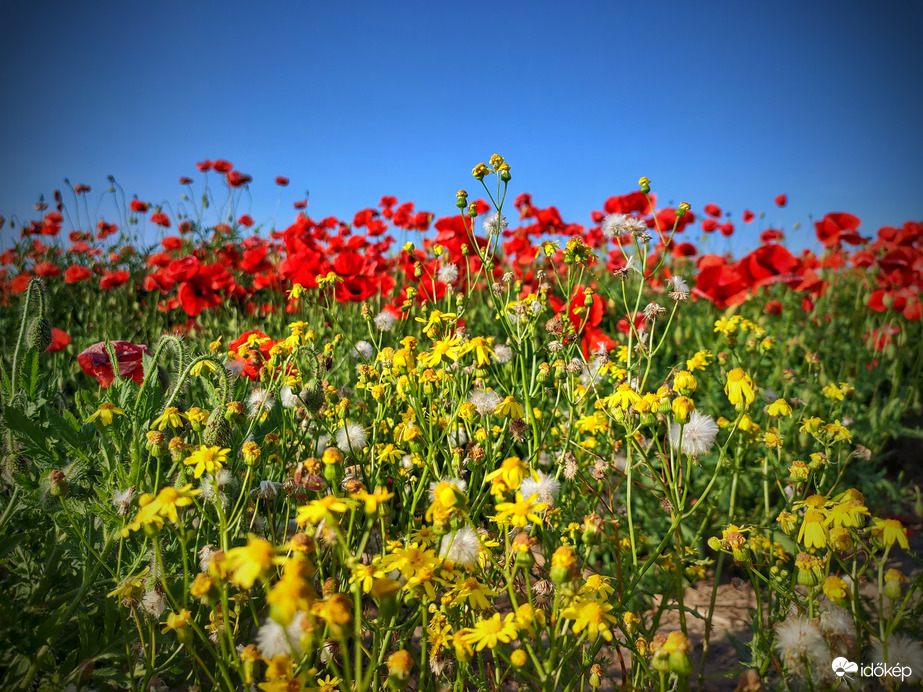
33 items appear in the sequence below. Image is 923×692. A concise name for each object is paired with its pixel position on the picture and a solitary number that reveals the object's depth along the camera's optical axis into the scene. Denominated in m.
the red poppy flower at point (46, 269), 1.29
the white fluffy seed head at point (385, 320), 0.76
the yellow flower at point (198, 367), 0.55
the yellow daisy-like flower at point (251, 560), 0.29
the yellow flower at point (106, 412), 0.49
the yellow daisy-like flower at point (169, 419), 0.52
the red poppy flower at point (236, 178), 1.59
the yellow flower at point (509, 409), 0.57
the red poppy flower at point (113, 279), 1.19
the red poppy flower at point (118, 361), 0.63
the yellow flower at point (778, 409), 0.57
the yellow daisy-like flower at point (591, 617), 0.38
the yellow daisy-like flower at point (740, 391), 0.51
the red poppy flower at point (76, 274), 1.23
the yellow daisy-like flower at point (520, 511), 0.39
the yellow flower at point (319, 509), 0.35
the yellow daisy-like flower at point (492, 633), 0.38
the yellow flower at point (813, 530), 0.45
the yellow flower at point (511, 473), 0.44
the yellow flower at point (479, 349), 0.58
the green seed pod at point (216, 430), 0.53
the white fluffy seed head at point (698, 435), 0.53
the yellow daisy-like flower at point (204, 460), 0.47
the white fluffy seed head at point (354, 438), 0.59
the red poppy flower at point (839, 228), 1.04
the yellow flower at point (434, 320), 0.62
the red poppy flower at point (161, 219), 1.64
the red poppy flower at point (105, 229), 1.73
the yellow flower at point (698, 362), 0.68
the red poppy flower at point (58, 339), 0.72
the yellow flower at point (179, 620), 0.37
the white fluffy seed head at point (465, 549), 0.46
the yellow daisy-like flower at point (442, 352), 0.57
